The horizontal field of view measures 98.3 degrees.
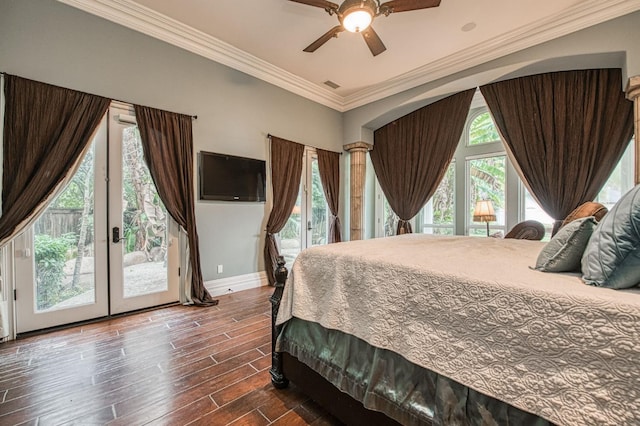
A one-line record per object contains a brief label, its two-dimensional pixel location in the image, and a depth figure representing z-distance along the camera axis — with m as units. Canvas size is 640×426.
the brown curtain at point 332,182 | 5.34
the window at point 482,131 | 4.92
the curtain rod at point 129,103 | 2.50
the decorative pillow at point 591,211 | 1.81
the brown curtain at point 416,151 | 4.71
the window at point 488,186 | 4.84
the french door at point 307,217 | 4.90
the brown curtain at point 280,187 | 4.46
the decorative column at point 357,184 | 5.61
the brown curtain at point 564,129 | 3.44
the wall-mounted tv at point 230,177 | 3.77
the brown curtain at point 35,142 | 2.50
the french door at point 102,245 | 2.70
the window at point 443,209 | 5.39
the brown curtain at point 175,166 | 3.26
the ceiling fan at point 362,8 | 2.45
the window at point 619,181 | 3.62
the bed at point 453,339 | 0.82
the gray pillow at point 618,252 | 0.92
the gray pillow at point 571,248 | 1.15
